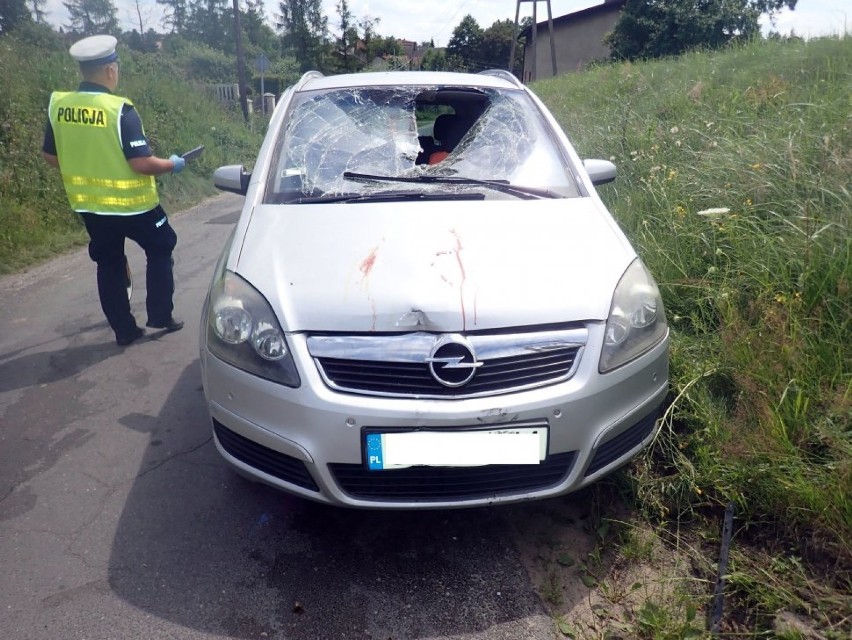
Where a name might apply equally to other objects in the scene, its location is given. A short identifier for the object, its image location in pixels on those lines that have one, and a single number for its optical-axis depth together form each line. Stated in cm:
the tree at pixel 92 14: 4150
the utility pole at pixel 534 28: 2797
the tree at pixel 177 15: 5644
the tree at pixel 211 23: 5075
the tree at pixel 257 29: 5279
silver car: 207
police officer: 409
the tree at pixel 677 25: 2323
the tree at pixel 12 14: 2959
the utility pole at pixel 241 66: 1997
